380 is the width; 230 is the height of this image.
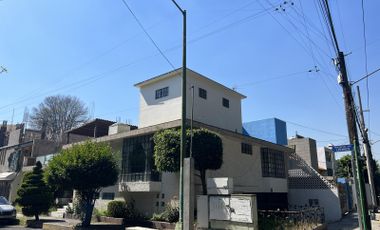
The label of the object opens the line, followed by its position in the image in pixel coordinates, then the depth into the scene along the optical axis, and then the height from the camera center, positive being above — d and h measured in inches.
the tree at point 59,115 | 2192.4 +514.8
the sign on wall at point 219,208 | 542.3 -29.1
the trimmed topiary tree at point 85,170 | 663.1 +41.8
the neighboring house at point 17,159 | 1483.8 +158.1
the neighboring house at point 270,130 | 1413.6 +269.4
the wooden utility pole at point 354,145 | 485.7 +70.4
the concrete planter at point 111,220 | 722.1 -65.8
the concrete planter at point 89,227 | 655.1 -72.9
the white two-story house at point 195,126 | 745.0 +108.4
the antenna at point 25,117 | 2345.0 +529.4
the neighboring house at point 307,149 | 1478.8 +189.3
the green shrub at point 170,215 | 645.3 -47.8
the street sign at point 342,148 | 505.2 +66.4
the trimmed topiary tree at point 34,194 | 810.2 -8.2
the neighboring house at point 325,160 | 1863.9 +181.5
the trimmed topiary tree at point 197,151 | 619.5 +75.2
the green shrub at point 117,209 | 761.0 -42.4
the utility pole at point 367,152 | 715.2 +86.2
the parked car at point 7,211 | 802.2 -49.9
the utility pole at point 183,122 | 459.6 +99.5
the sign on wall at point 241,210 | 511.8 -30.1
